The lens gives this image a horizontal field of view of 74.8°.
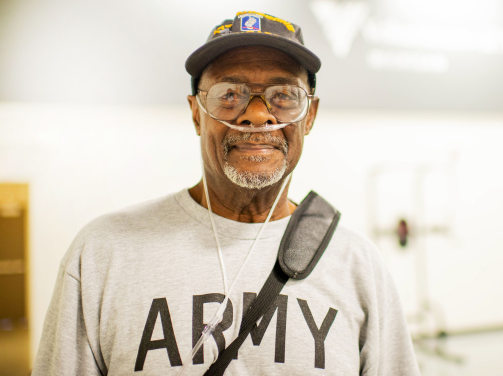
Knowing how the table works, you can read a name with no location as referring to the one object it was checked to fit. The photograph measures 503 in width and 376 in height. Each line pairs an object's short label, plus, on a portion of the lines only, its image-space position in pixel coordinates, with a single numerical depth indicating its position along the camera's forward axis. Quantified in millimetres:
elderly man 842
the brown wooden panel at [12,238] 1539
